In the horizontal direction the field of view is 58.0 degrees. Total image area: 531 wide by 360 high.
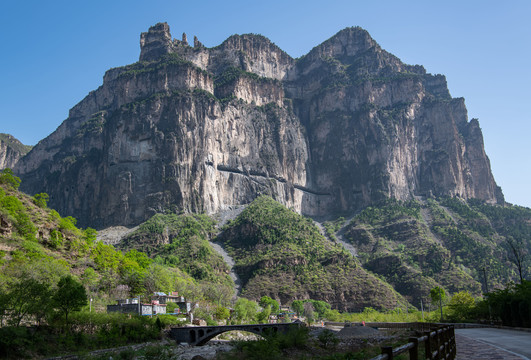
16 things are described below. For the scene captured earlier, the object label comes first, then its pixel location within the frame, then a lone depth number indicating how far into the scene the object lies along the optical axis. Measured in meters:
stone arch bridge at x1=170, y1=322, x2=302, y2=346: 78.75
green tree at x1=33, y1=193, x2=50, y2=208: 111.80
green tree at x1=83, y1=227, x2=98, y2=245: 111.70
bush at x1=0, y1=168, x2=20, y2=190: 105.45
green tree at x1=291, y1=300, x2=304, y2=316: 140.00
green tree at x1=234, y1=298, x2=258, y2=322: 114.53
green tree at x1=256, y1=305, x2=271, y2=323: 117.44
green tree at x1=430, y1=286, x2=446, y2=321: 105.94
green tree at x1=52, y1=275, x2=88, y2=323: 61.50
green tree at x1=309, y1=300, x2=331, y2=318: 140.62
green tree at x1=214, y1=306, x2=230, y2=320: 111.31
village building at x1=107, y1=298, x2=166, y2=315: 78.94
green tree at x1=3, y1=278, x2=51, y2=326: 55.06
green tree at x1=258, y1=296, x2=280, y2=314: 139.62
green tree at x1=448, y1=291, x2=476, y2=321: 82.48
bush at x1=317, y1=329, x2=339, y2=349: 62.19
